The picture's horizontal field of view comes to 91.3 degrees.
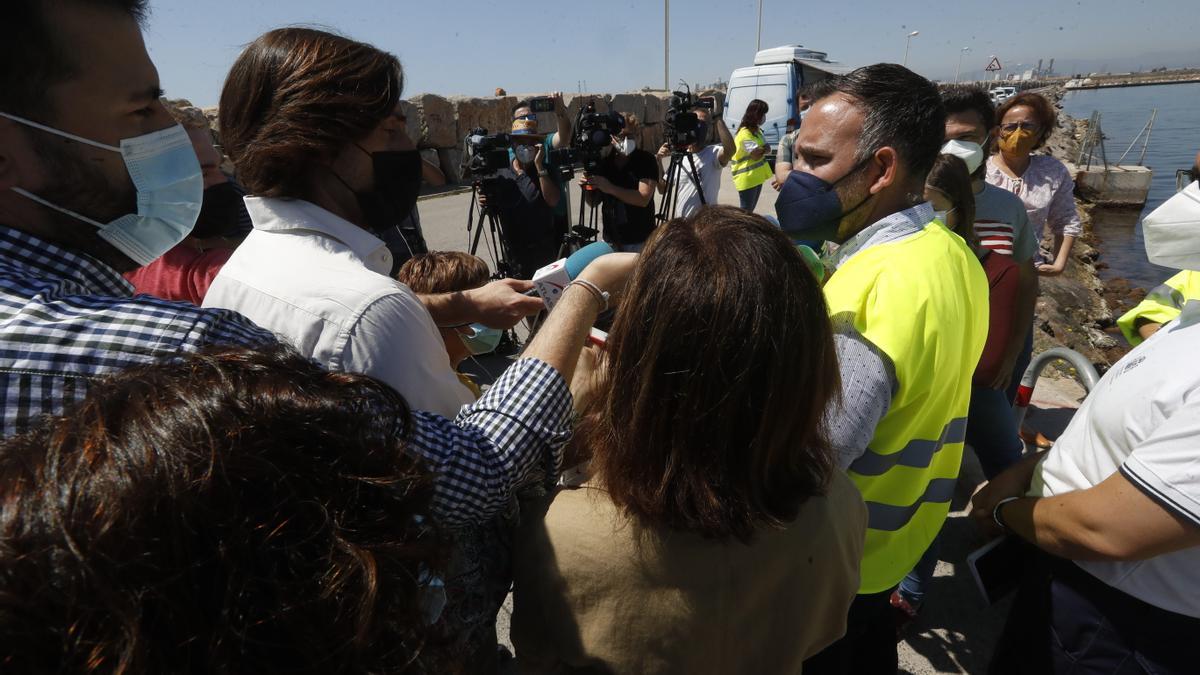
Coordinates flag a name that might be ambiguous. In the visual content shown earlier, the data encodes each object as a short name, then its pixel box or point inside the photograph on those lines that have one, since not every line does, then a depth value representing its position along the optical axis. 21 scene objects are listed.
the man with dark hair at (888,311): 1.36
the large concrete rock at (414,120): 12.08
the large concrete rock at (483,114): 13.66
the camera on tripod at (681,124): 4.84
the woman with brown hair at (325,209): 1.18
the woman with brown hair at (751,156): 6.51
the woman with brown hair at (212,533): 0.45
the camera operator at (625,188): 4.84
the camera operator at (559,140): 4.81
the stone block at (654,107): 18.41
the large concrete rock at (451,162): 13.41
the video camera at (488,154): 4.51
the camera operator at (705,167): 5.45
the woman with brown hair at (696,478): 0.94
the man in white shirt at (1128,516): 1.03
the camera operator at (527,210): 4.79
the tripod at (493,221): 4.68
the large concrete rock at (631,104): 17.33
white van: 11.88
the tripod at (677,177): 4.93
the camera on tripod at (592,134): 4.69
